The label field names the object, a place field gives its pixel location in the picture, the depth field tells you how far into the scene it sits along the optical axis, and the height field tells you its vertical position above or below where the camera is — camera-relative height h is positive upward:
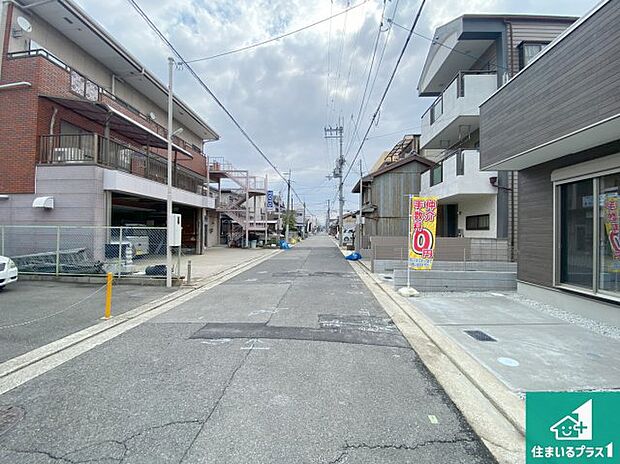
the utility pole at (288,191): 39.93 +5.50
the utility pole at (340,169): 32.94 +6.89
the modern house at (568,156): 5.00 +1.64
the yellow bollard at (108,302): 6.43 -1.29
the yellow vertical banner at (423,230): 9.34 +0.21
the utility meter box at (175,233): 9.80 +0.06
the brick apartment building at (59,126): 12.23 +4.28
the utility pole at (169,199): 9.84 +1.07
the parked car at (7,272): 8.42 -0.98
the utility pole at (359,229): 23.64 +0.58
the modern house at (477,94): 12.77 +5.87
